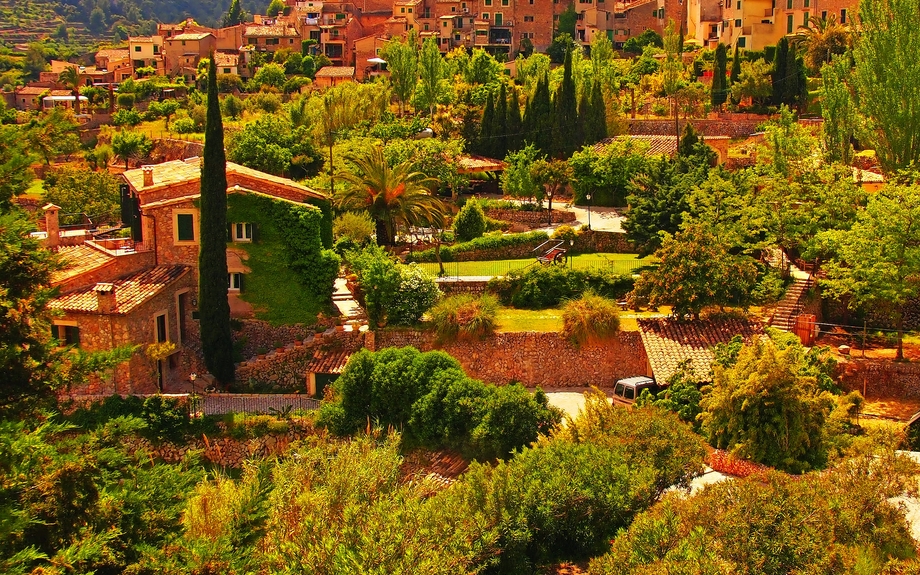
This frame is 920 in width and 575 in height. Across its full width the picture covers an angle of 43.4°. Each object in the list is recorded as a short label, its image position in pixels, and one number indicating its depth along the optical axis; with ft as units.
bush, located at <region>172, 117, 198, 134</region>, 242.58
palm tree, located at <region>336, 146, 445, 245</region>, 135.23
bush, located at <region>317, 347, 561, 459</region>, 89.61
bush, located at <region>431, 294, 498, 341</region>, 107.65
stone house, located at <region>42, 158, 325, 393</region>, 101.24
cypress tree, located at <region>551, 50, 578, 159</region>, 177.99
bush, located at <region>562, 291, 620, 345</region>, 106.73
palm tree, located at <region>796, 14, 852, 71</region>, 220.64
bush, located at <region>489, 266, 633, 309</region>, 116.37
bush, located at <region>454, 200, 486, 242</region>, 141.08
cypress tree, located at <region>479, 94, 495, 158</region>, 186.80
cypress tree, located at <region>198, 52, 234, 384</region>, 106.22
